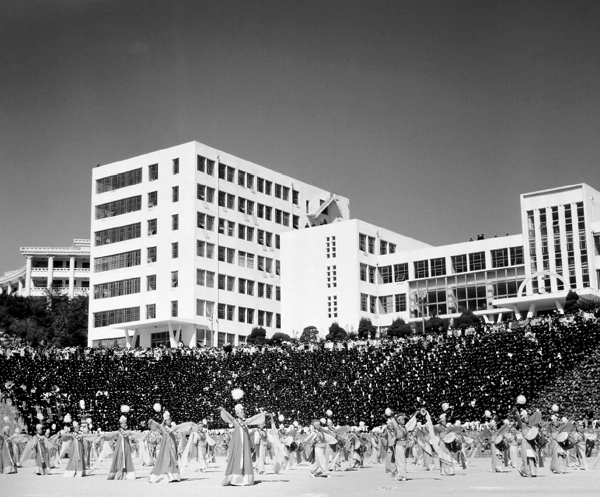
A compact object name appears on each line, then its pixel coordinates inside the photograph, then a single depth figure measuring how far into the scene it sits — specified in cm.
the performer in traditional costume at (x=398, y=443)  2028
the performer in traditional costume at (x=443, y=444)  2208
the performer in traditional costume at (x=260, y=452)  2115
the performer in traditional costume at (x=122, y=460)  2212
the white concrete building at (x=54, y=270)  10794
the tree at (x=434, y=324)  5018
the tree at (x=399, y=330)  5089
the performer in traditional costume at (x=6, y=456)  2489
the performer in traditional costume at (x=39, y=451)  2468
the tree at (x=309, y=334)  5269
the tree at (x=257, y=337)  5362
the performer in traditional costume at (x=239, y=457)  1858
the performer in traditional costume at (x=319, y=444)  2191
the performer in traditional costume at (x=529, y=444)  2002
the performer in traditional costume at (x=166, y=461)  2047
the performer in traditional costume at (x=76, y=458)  2361
